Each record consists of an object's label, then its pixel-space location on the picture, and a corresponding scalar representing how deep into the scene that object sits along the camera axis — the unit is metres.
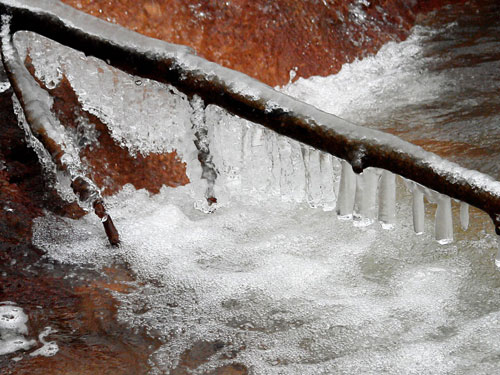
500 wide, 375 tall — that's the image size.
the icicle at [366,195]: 4.60
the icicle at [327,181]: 4.86
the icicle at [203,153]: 5.35
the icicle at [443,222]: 4.35
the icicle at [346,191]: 4.70
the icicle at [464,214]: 4.25
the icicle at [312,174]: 4.87
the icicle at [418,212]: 4.50
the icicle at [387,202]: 4.59
